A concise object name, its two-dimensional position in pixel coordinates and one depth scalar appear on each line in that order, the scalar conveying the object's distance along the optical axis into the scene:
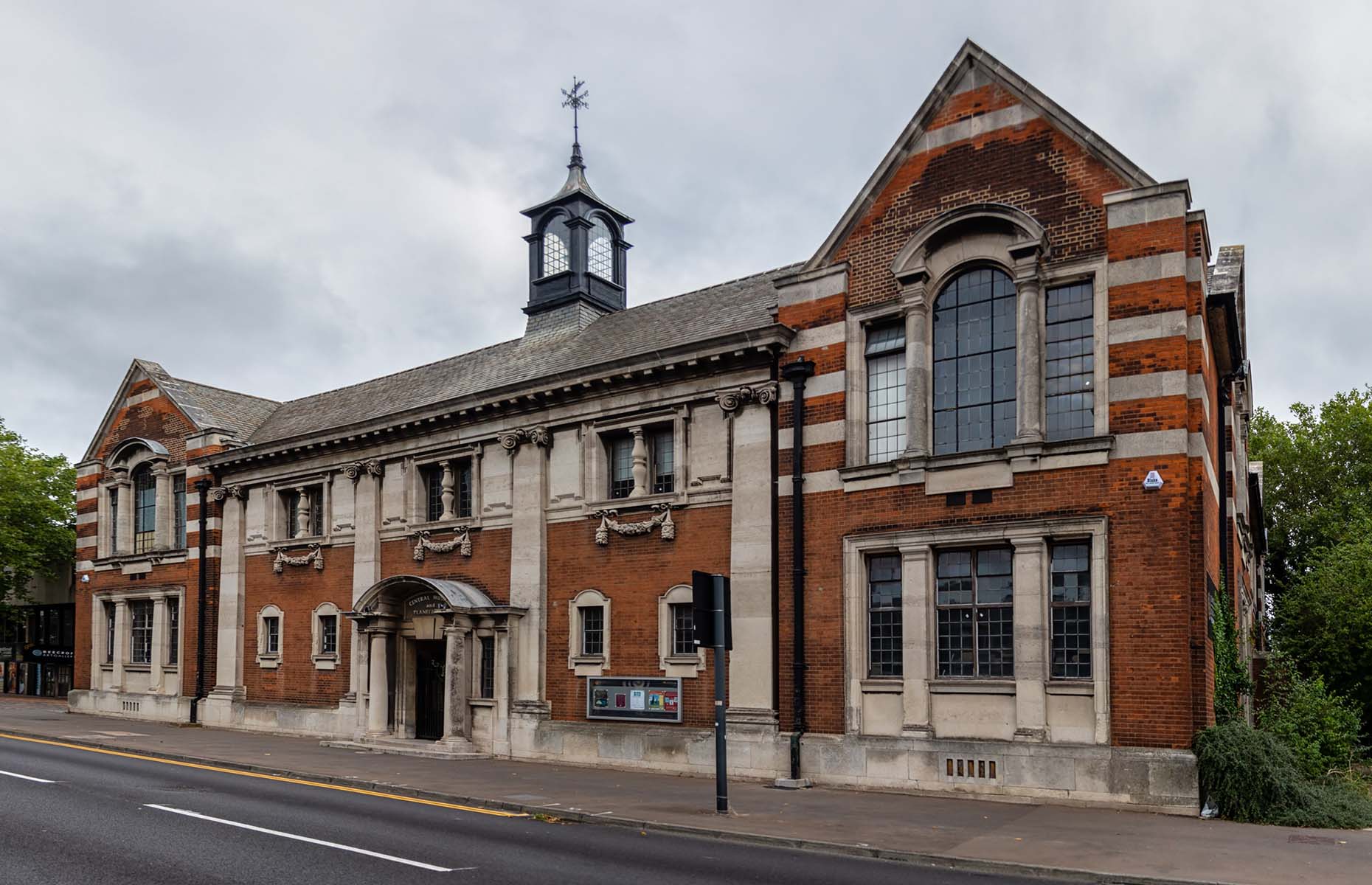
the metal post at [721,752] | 15.30
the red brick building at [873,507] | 16.83
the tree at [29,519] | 50.03
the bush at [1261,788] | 15.00
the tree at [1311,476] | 46.25
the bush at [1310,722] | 18.22
